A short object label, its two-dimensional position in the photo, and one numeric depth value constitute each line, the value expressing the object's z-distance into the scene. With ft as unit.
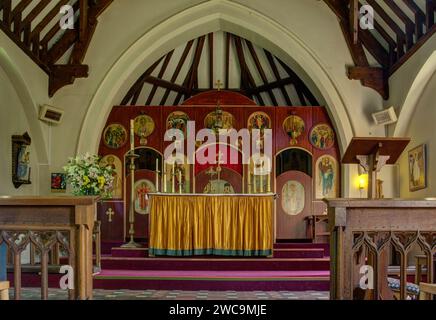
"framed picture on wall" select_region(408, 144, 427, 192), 30.19
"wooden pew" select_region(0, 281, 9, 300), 9.11
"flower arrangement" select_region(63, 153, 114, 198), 24.16
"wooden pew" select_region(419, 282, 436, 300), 9.69
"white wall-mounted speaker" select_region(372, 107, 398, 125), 33.71
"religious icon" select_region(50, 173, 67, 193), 35.45
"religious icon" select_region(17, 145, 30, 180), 32.14
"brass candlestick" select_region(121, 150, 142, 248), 28.84
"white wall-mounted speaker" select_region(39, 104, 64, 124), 34.06
